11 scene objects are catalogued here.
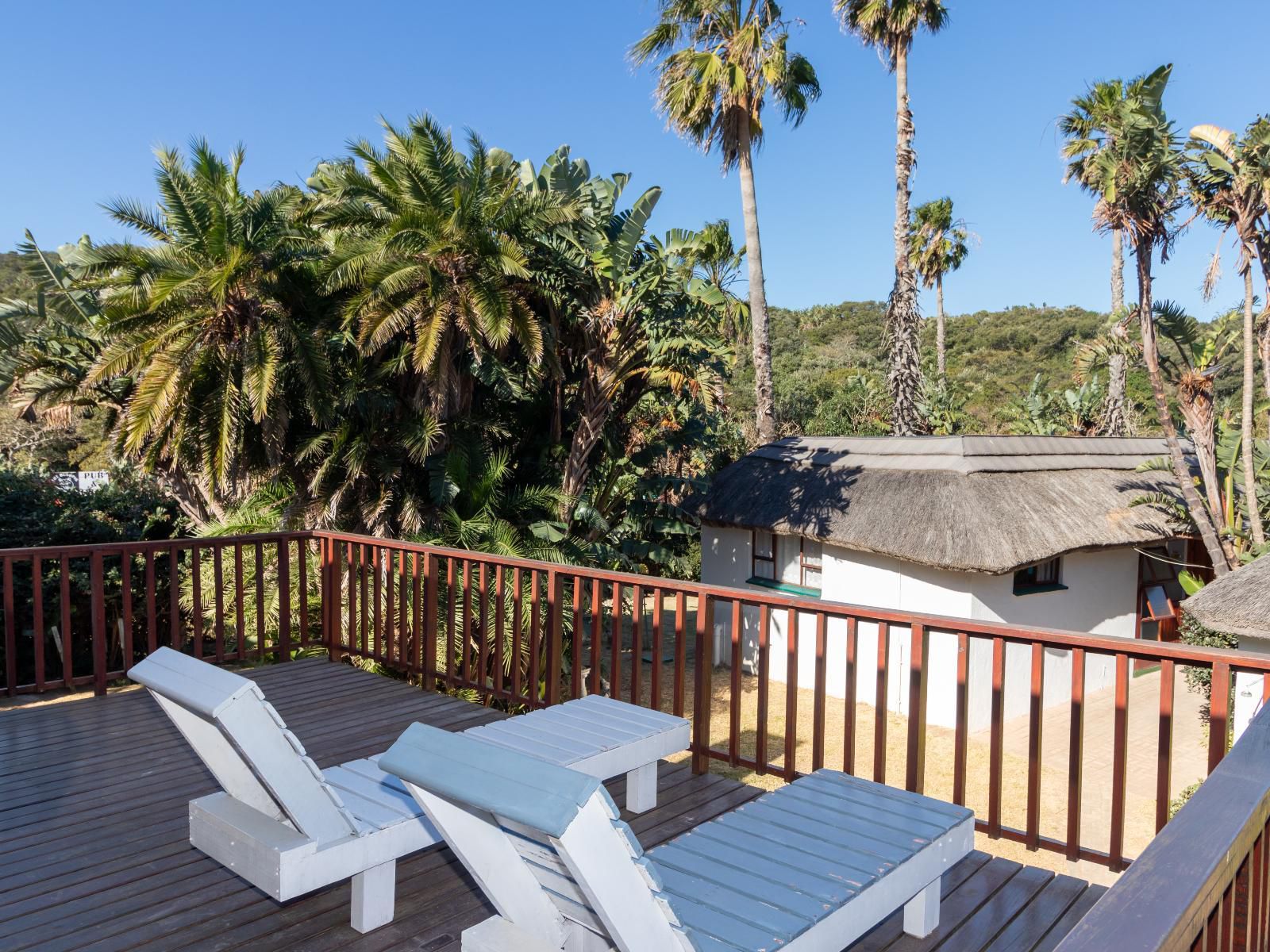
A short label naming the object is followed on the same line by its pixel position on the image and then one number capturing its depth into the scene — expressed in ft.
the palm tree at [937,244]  88.99
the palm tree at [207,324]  27.35
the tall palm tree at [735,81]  50.31
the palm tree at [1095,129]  38.09
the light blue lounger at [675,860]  5.06
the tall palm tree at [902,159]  58.49
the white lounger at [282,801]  7.58
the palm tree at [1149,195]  36.86
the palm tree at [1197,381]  38.58
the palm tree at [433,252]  28.73
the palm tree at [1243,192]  35.37
